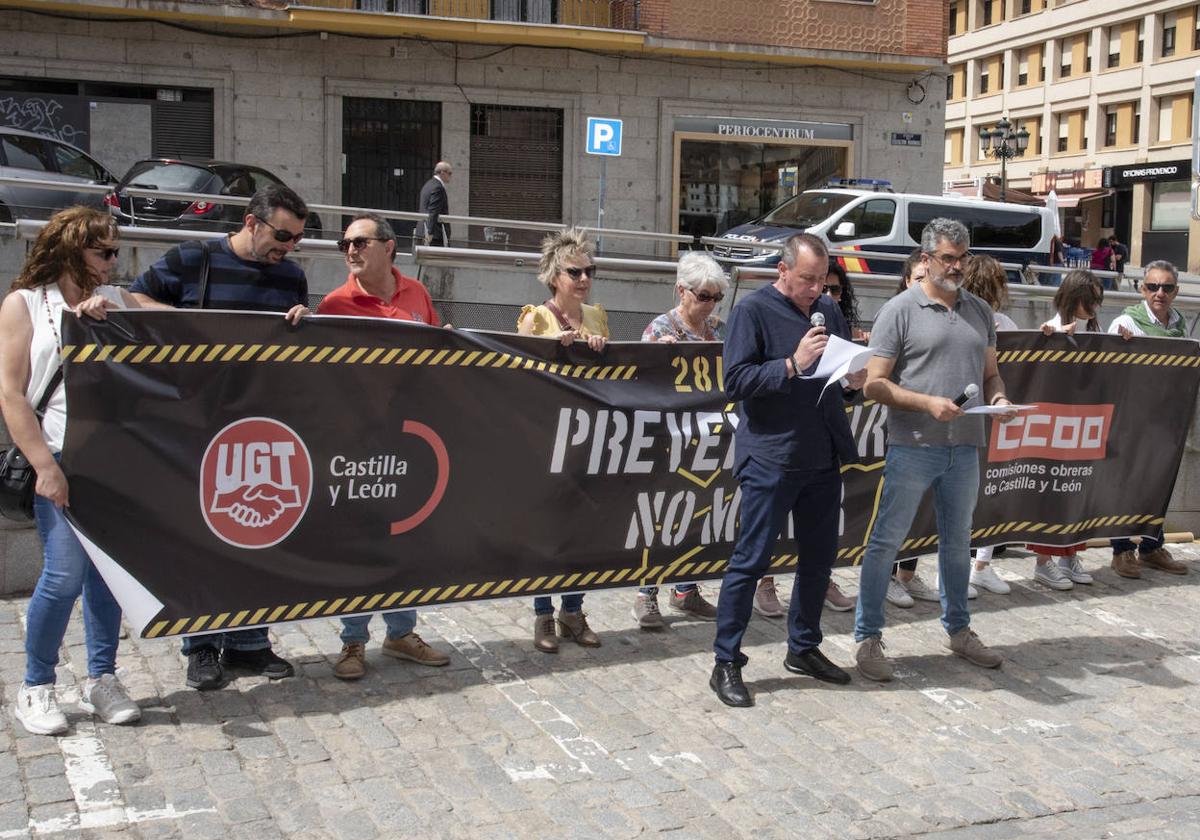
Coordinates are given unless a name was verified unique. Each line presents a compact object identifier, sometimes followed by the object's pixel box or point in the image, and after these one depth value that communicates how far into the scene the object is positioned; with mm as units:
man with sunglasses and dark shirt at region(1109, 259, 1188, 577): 7980
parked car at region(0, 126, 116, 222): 14453
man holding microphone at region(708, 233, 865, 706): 5516
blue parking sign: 16969
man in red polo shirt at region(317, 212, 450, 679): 5629
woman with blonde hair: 6129
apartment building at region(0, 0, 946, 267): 23188
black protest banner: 5105
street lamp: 35875
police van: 19475
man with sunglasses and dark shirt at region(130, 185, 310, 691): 5352
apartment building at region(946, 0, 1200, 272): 50281
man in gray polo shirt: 5875
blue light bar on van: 22156
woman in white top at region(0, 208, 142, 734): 4836
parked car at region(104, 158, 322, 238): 13911
